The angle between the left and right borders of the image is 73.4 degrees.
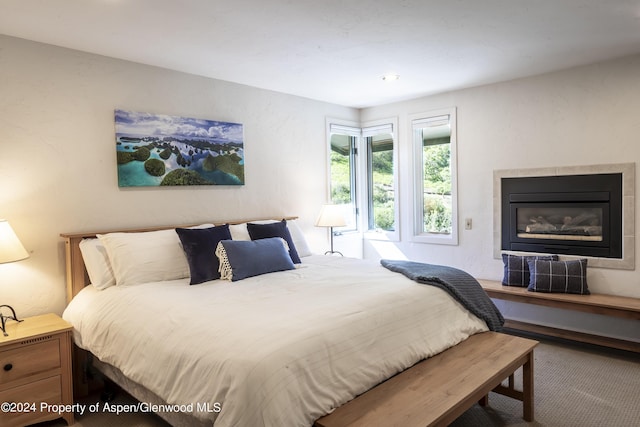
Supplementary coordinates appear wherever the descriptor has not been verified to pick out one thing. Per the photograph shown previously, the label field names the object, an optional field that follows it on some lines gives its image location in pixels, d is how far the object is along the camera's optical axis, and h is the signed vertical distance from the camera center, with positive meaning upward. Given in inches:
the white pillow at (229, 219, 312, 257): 146.8 -11.2
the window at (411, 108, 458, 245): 184.4 +10.0
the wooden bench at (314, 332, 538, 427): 72.2 -36.0
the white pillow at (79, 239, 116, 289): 115.7 -15.8
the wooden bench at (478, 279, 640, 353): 132.3 -35.0
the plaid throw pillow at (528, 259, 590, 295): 145.6 -27.6
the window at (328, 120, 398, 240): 207.6 +12.4
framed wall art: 133.6 +18.4
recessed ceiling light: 155.7 +45.4
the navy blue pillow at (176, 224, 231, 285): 119.4 -13.7
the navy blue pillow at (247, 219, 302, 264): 147.9 -10.5
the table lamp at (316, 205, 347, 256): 184.1 -6.7
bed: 68.3 -25.5
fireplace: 145.7 -6.3
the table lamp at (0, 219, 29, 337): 100.2 -9.4
